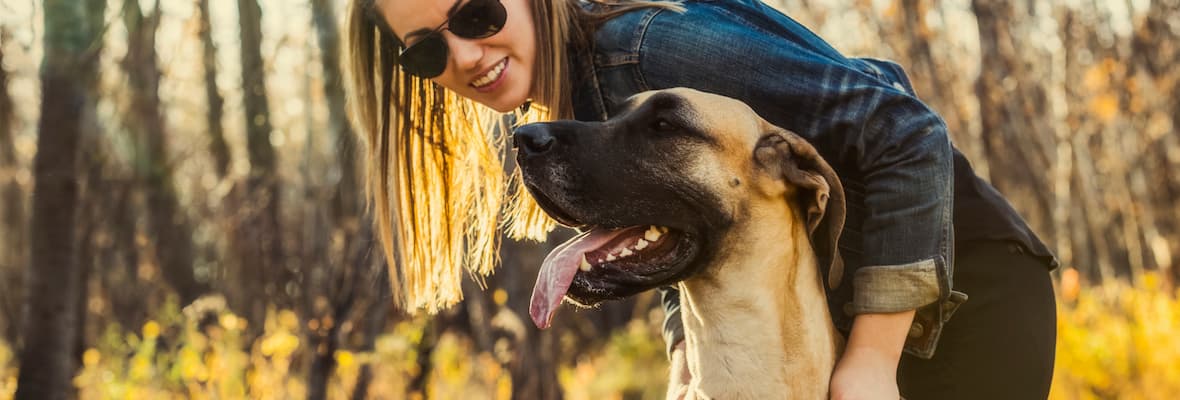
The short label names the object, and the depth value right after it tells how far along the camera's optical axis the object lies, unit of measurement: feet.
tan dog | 7.66
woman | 7.82
